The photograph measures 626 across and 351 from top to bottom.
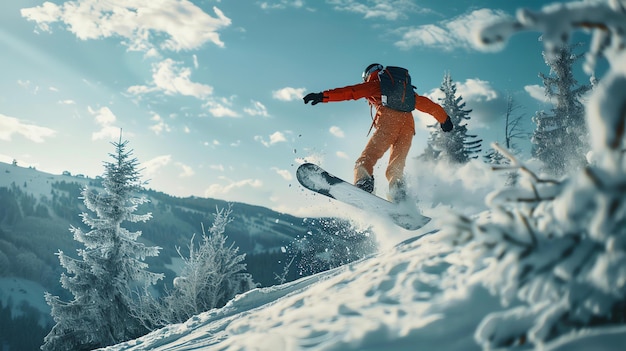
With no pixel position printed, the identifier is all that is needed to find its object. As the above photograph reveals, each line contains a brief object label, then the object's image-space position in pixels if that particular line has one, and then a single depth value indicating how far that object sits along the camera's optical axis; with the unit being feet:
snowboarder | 21.80
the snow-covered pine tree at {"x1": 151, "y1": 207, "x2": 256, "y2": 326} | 51.62
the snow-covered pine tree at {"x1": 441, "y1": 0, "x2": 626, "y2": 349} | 4.05
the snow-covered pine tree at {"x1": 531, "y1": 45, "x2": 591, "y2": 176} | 65.03
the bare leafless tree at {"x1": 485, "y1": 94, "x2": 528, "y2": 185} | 75.85
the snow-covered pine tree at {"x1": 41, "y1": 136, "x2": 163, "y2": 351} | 54.39
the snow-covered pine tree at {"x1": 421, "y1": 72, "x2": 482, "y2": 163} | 74.02
